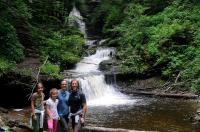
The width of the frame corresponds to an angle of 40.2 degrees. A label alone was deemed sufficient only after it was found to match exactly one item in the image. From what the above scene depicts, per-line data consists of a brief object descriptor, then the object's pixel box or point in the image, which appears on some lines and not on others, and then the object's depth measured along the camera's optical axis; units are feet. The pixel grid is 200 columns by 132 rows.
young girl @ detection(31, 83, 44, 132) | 21.22
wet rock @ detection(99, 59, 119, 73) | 54.83
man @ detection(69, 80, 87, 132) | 20.38
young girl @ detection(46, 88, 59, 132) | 20.75
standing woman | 20.57
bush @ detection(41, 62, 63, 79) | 43.82
